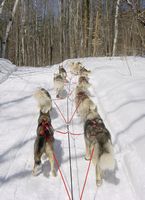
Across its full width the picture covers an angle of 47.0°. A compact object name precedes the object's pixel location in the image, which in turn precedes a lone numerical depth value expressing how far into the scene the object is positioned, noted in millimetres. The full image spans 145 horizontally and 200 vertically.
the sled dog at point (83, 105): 3373
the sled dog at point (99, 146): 1991
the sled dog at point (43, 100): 3539
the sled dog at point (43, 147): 2213
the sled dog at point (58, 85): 4593
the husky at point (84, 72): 5585
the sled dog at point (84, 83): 4616
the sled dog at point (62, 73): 5725
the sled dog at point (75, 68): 6311
